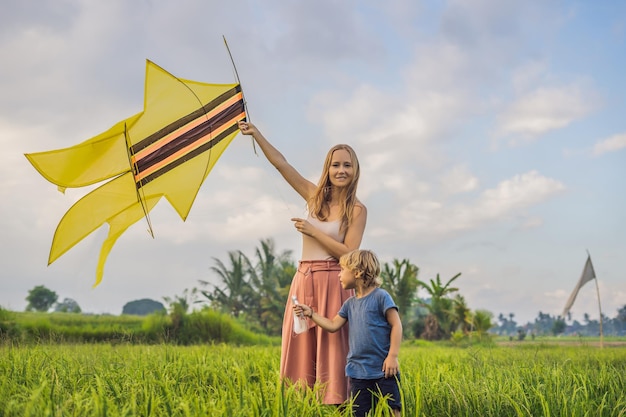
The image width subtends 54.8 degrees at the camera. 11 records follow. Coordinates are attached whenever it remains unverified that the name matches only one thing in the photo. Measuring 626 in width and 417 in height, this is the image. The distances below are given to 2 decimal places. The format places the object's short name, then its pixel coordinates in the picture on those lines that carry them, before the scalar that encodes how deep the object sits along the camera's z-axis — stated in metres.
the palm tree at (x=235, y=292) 36.88
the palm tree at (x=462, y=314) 31.06
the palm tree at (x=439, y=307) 33.90
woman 3.82
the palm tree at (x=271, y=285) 33.44
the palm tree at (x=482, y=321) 29.53
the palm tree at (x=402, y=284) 32.72
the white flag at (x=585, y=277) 18.61
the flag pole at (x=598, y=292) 18.48
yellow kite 4.42
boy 3.50
